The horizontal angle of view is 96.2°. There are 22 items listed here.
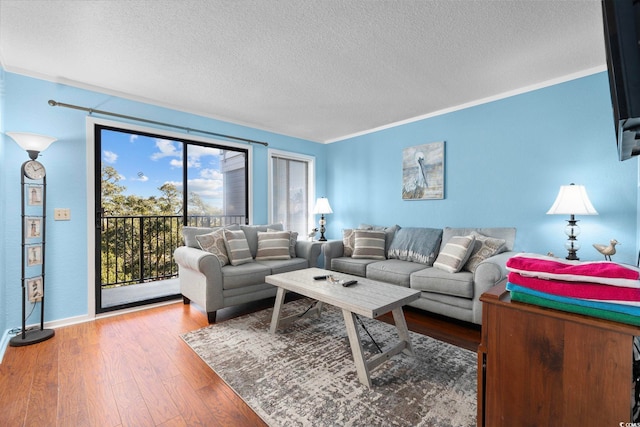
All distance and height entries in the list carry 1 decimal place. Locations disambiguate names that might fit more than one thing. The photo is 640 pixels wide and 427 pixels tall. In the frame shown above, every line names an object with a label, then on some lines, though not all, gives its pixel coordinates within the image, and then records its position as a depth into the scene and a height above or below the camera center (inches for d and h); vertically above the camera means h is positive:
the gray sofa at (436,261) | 97.7 -20.6
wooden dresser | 25.0 -14.9
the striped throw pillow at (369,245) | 142.4 -16.1
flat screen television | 20.9 +12.4
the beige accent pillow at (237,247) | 122.9 -15.0
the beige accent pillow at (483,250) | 108.2 -14.2
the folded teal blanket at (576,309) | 25.3 -9.2
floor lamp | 93.1 -5.0
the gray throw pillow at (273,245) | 136.9 -15.5
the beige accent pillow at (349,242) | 149.6 -15.1
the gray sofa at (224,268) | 107.0 -22.9
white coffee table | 70.4 -22.9
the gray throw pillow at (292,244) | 146.6 -16.0
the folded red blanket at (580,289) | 25.1 -7.3
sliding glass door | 158.1 +6.6
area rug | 59.5 -41.3
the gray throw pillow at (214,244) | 120.3 -13.4
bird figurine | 88.6 -11.2
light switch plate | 106.8 -0.2
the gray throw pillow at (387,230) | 148.3 -9.0
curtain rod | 107.3 +41.0
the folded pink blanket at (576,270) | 25.8 -5.7
